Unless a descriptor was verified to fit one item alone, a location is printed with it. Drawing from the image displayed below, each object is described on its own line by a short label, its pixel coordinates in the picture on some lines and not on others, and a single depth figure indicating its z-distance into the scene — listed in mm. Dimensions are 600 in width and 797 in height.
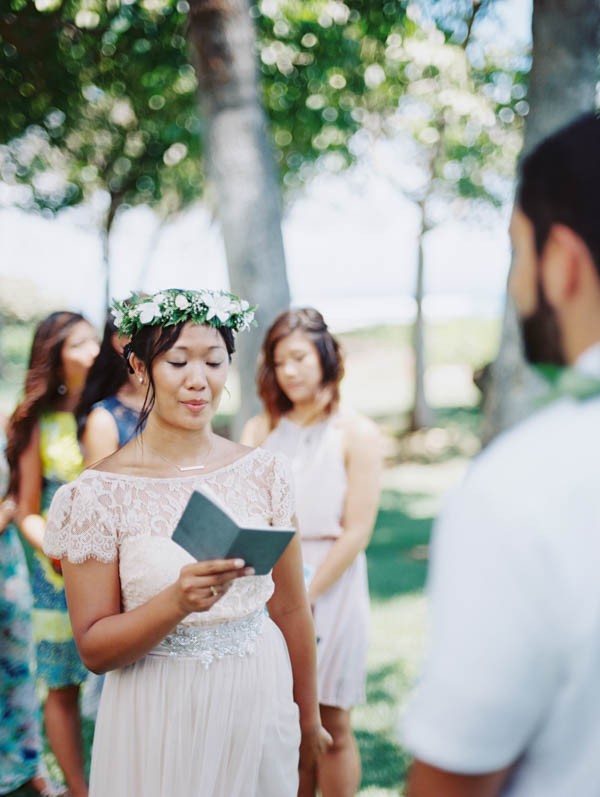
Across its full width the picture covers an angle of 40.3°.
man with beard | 1061
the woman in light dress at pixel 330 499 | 3607
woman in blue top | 3578
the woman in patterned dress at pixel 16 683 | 3962
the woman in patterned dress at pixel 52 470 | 3766
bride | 2238
